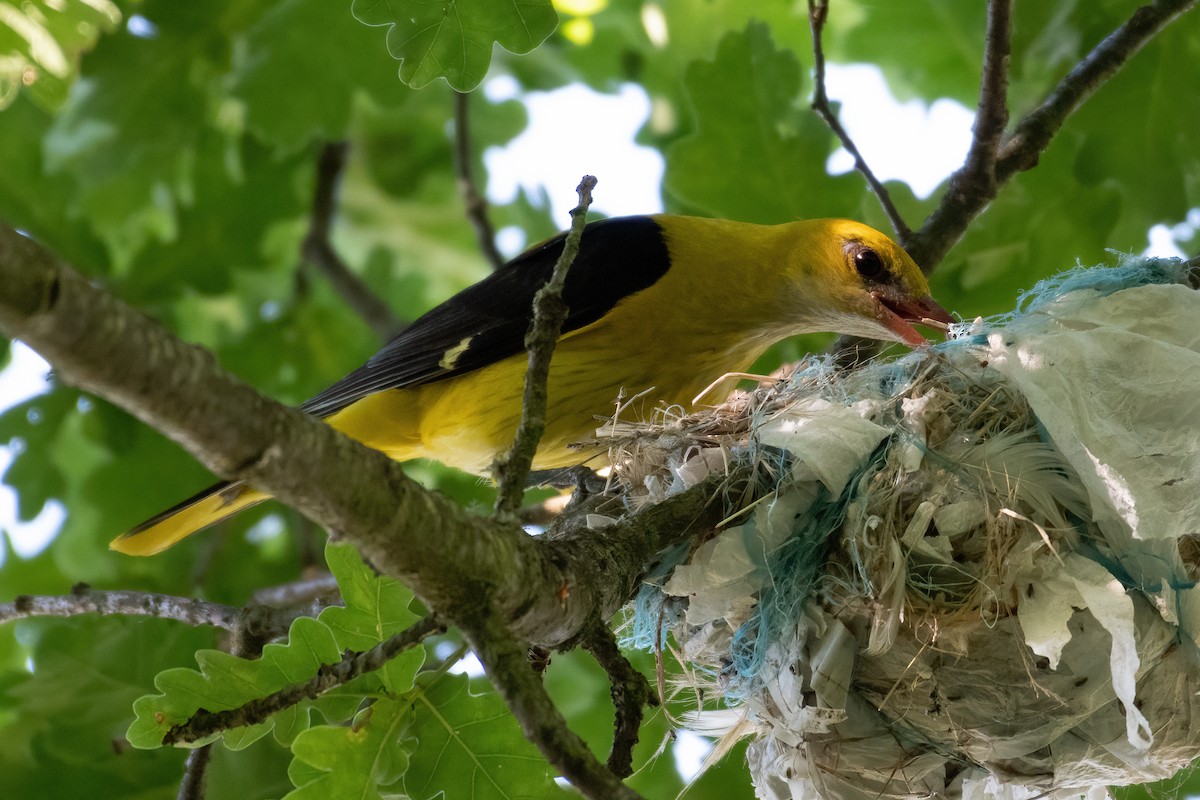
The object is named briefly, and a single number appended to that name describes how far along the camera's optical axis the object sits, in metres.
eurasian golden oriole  6.37
